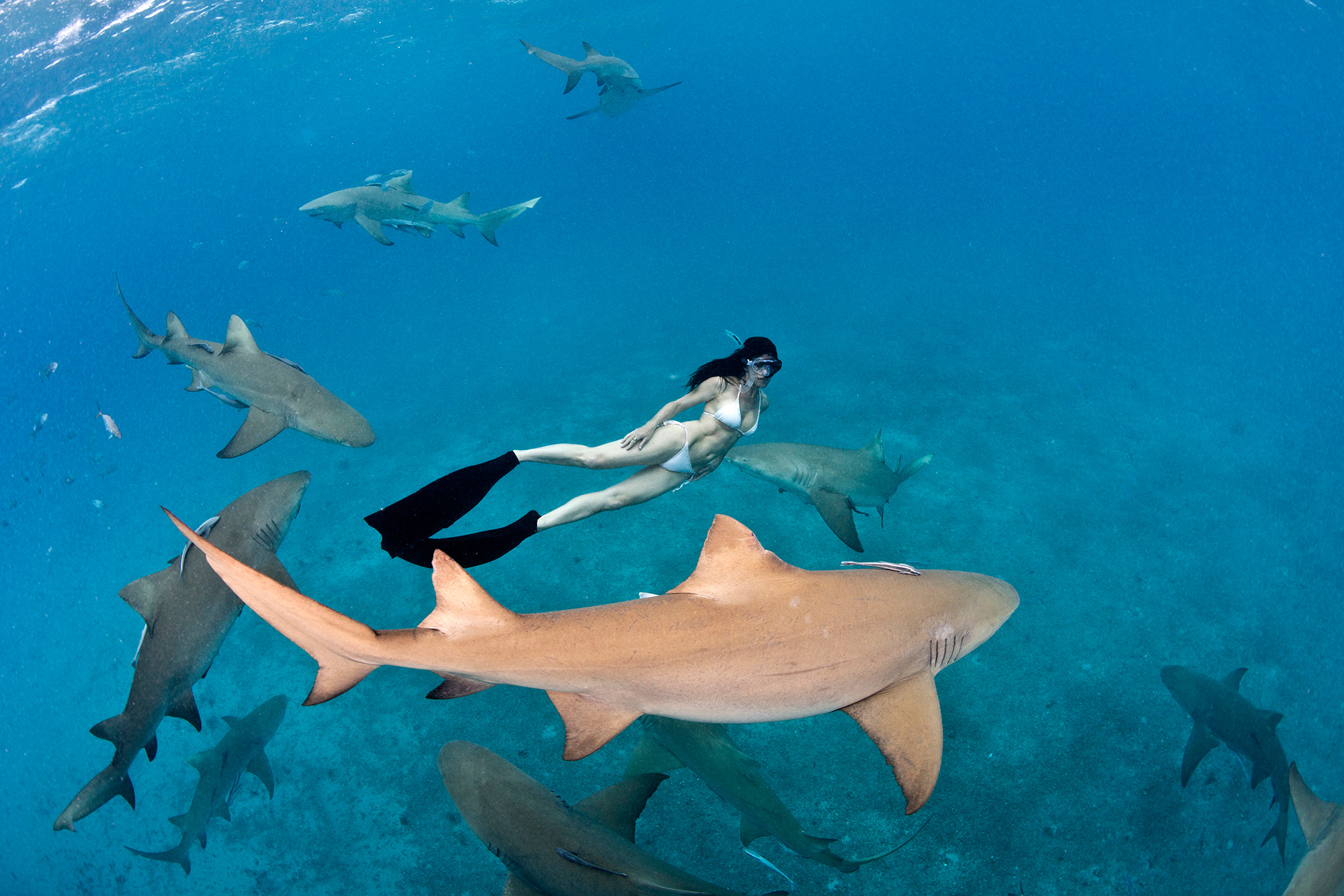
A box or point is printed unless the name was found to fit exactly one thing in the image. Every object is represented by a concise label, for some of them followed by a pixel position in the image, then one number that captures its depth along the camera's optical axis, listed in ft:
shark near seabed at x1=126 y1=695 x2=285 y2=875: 19.25
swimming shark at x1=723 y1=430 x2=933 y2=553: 24.50
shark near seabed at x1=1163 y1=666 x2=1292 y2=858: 18.24
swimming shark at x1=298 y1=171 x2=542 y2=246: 35.65
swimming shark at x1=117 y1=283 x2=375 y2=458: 19.95
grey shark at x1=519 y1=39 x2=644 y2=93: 49.07
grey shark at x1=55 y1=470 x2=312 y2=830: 14.37
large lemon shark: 8.51
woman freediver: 15.37
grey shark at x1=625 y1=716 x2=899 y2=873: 13.38
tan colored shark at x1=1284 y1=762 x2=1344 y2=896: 12.62
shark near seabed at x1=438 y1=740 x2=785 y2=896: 12.00
